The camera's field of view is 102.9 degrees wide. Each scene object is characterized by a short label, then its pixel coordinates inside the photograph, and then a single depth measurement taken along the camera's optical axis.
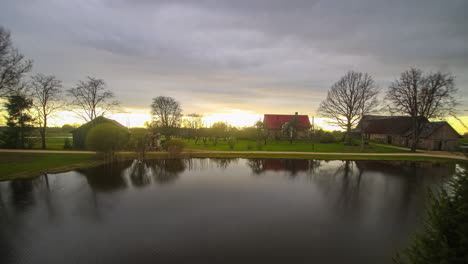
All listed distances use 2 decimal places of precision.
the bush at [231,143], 28.88
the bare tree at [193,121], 50.32
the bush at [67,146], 26.13
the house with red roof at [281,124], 44.19
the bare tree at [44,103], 26.73
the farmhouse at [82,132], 26.73
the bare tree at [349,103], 30.59
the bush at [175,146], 22.64
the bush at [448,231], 2.80
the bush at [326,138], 38.09
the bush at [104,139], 19.19
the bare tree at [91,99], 27.73
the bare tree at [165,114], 38.97
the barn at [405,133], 29.16
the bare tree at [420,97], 24.66
